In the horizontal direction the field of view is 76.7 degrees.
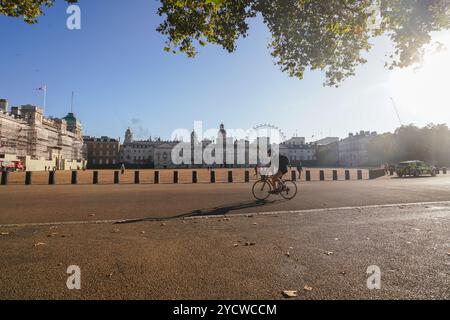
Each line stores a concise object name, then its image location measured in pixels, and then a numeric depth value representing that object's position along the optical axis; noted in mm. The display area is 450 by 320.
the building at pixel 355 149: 117750
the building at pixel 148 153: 127250
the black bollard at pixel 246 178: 24641
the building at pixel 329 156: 138750
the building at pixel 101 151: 121706
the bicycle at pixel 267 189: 12078
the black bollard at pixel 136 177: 23456
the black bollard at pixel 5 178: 20984
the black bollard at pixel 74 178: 22472
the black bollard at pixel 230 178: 24541
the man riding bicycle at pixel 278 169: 12008
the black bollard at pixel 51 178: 22109
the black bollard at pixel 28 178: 21255
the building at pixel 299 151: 146425
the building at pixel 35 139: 57125
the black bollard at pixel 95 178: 23042
